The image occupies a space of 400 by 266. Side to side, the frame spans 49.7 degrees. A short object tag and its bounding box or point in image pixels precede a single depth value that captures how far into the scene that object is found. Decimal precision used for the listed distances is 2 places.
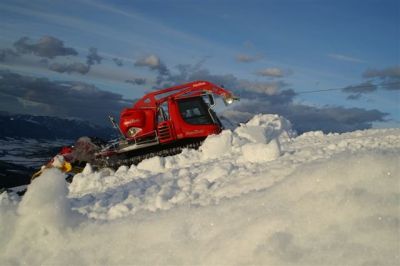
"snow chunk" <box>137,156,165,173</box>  11.37
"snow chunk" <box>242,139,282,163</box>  8.69
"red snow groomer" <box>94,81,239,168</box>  16.34
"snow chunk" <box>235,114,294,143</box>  14.61
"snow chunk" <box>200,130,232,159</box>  12.39
